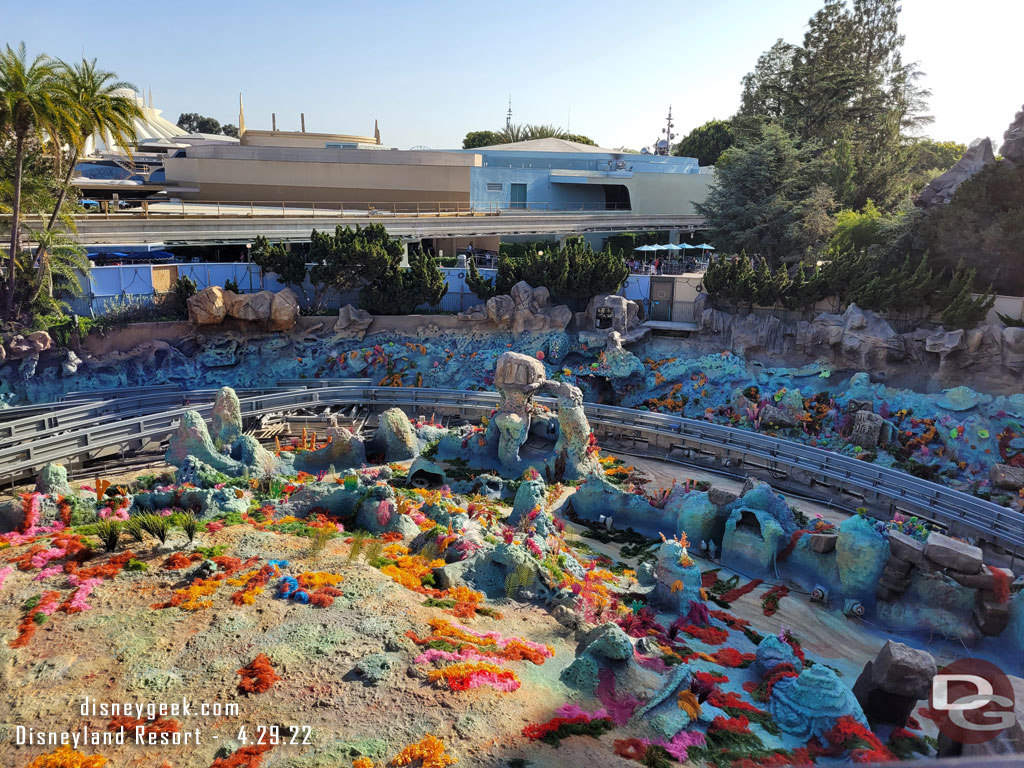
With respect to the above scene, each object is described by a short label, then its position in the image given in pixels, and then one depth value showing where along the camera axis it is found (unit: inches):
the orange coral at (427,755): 387.5
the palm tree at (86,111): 1132.5
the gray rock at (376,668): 454.0
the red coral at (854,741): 461.6
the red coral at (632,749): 420.8
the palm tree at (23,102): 1082.7
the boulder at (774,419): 1122.7
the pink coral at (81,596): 512.1
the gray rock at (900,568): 687.1
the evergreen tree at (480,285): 1384.1
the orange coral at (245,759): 379.6
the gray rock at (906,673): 521.0
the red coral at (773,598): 701.3
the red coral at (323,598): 531.5
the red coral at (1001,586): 646.5
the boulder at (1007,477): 934.4
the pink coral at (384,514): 738.8
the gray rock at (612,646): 498.6
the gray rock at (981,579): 649.6
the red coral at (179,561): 576.6
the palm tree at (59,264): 1173.1
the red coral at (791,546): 764.6
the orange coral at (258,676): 436.8
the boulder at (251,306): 1268.5
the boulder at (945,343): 1084.5
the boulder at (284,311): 1283.2
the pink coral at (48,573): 557.6
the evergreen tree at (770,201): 1488.7
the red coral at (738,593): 718.5
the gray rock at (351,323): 1338.6
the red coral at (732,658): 590.9
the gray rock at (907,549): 679.7
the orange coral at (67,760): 369.4
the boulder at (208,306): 1242.0
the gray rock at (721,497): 816.9
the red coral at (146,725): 400.5
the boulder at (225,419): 930.1
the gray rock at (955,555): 653.9
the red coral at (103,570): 558.9
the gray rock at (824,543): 735.7
